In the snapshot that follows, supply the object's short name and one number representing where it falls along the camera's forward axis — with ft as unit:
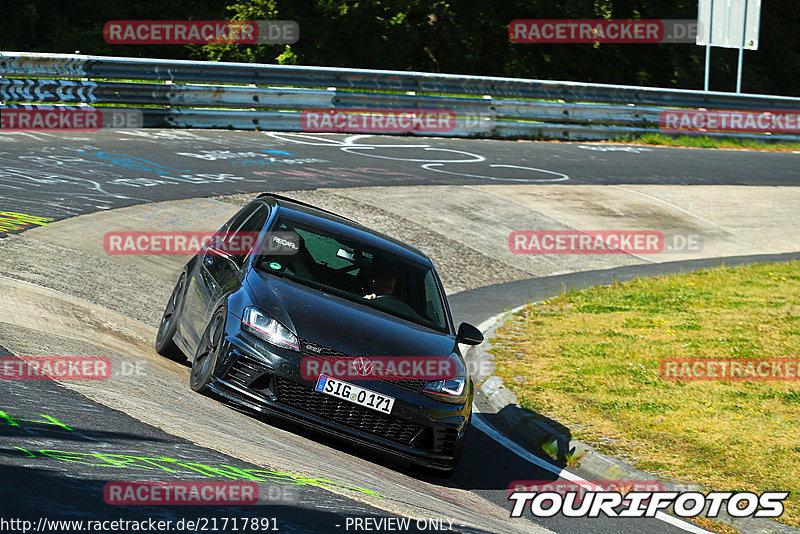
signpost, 213.46
